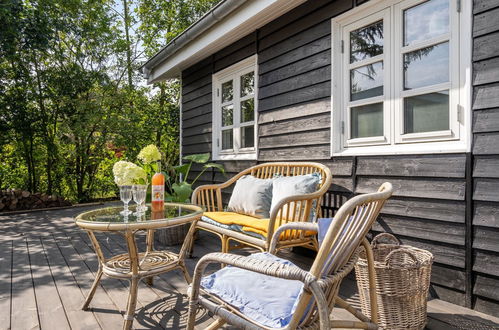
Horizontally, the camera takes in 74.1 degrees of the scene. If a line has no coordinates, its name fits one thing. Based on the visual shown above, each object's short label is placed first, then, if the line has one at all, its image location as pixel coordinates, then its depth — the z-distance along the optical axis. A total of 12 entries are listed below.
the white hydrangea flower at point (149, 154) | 2.28
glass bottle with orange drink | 2.17
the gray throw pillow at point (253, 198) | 2.69
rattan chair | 1.02
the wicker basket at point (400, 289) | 1.61
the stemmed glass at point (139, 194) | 2.09
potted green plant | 3.32
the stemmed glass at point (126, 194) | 2.05
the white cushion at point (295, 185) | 2.39
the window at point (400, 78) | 1.94
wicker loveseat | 2.05
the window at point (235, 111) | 3.79
